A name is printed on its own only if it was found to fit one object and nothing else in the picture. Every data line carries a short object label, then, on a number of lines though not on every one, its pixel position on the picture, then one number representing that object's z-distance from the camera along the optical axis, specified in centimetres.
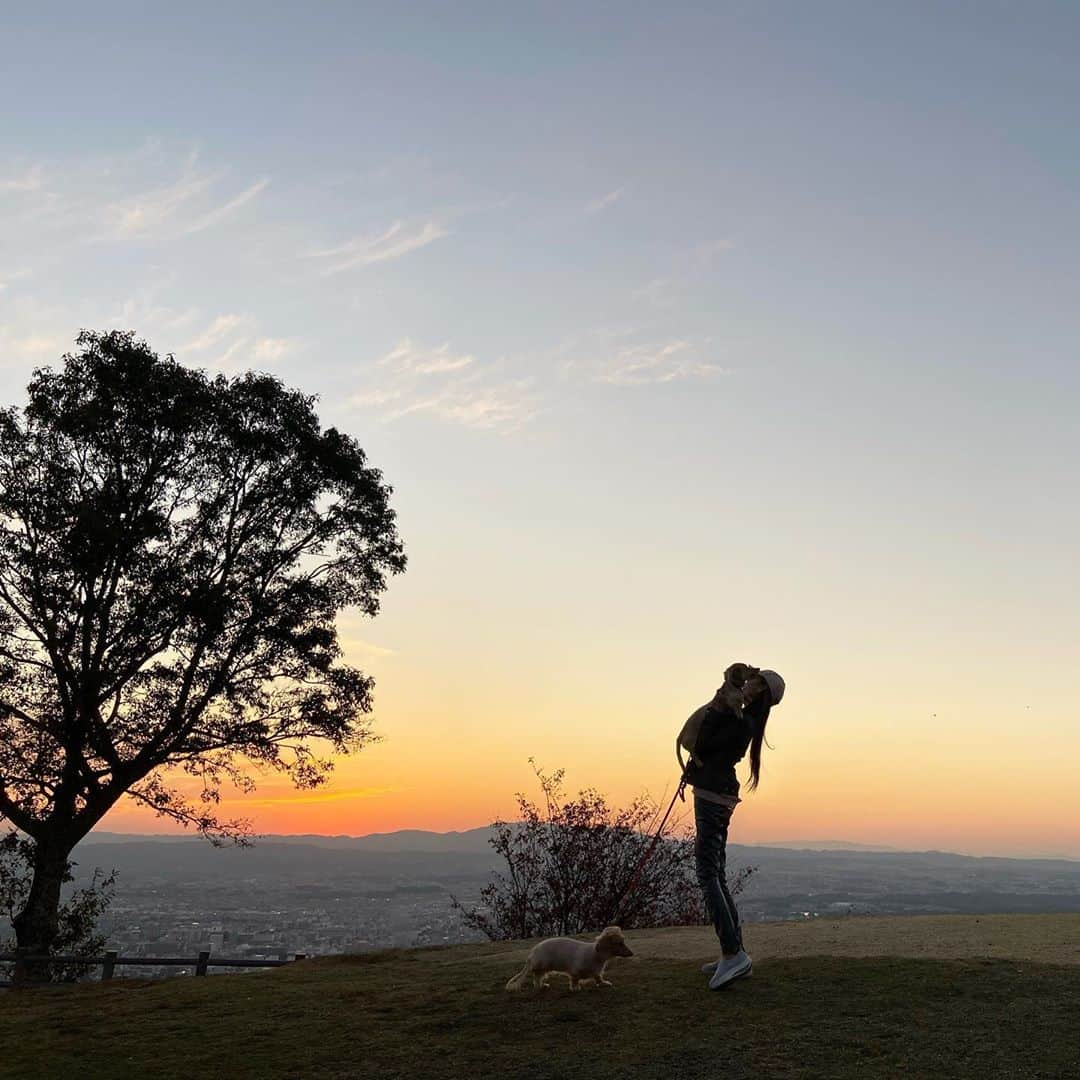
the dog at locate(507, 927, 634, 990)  988
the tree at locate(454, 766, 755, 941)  2444
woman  922
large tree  2250
